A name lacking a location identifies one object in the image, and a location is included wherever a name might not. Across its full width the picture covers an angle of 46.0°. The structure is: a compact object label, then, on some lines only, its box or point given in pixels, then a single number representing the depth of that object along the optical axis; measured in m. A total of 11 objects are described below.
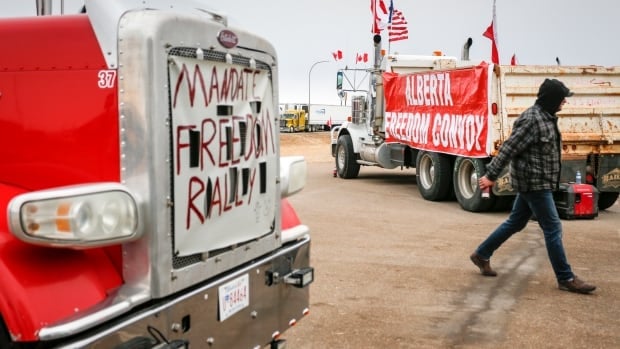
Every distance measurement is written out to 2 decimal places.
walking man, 6.57
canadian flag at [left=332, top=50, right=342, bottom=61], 48.72
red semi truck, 2.57
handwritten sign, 3.11
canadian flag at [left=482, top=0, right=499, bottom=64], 21.07
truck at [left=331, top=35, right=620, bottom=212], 11.82
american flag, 21.88
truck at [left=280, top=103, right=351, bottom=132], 62.59
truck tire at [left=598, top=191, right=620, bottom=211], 12.92
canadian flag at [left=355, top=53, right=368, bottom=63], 33.99
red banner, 12.05
